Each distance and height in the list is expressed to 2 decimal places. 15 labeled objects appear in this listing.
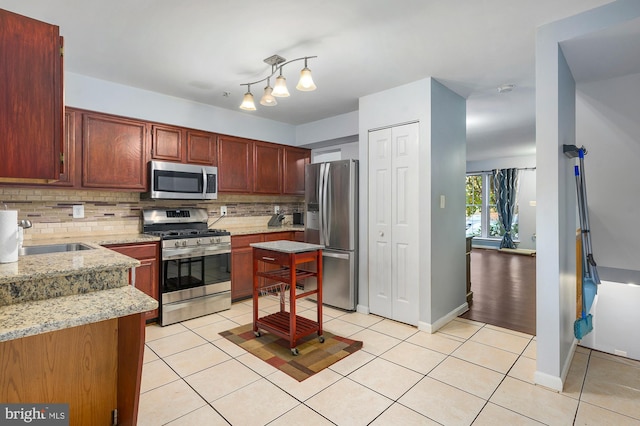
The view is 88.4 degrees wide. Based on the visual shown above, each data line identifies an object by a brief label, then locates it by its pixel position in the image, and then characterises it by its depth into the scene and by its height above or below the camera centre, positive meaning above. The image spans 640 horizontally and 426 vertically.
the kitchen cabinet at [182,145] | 3.74 +0.83
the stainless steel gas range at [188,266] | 3.43 -0.57
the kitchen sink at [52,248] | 2.65 -0.27
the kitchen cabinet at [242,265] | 4.09 -0.65
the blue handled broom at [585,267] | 2.44 -0.44
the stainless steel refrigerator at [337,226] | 3.78 -0.14
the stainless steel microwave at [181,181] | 3.63 +0.39
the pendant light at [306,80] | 2.39 +0.98
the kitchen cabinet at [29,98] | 1.34 +0.49
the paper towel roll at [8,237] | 1.50 -0.10
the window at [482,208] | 9.08 +0.13
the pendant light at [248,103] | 2.85 +0.98
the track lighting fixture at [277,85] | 2.41 +0.99
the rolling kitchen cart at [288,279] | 2.74 -0.57
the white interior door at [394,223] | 3.33 -0.10
